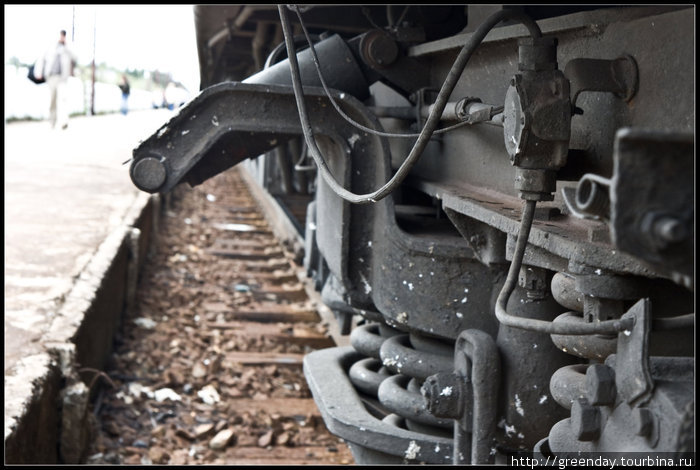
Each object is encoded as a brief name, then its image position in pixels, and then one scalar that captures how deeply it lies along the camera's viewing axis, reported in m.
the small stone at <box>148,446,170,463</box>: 3.49
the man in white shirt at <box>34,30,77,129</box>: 15.27
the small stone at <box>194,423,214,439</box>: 3.78
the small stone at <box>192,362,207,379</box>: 4.57
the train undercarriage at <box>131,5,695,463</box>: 1.26
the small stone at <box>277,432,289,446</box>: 3.74
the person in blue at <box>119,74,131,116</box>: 32.31
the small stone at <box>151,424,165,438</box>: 3.78
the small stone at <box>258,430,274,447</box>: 3.70
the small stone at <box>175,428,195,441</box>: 3.76
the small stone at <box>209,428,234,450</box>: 3.67
